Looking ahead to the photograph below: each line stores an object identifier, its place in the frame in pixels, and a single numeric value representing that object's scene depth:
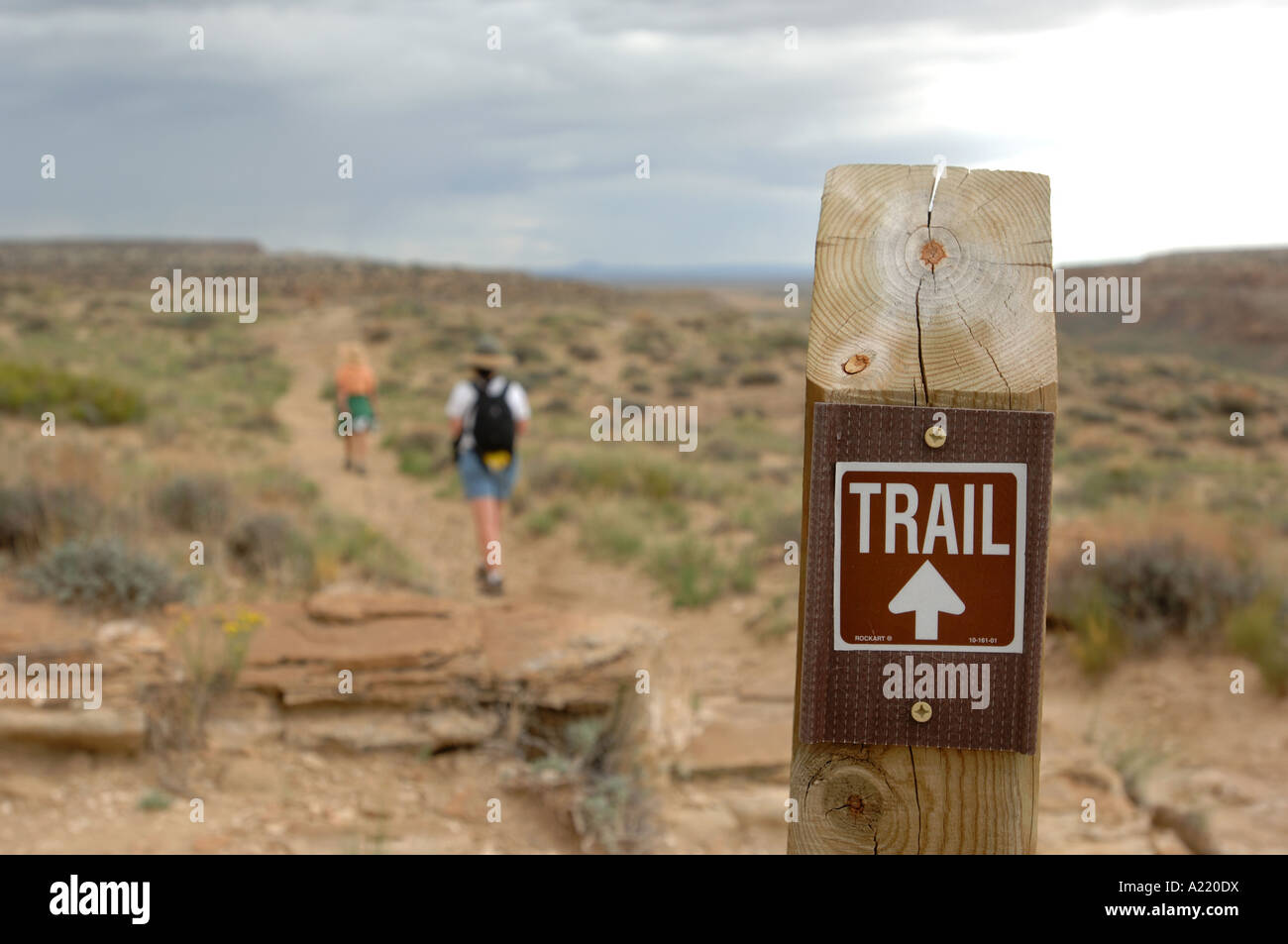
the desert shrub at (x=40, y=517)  6.25
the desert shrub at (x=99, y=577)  5.32
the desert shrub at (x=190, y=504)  7.64
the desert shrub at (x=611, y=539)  9.04
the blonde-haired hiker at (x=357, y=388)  11.40
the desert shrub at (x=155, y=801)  4.02
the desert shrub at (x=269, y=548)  6.86
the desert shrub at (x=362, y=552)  7.05
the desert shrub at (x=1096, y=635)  6.12
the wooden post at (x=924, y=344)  1.47
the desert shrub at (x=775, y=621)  7.08
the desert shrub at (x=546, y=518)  10.12
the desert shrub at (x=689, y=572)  7.91
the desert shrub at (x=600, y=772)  4.07
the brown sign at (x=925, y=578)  1.45
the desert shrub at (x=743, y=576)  8.11
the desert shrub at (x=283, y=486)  9.85
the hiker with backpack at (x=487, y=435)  7.18
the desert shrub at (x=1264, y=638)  5.70
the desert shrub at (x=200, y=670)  4.45
